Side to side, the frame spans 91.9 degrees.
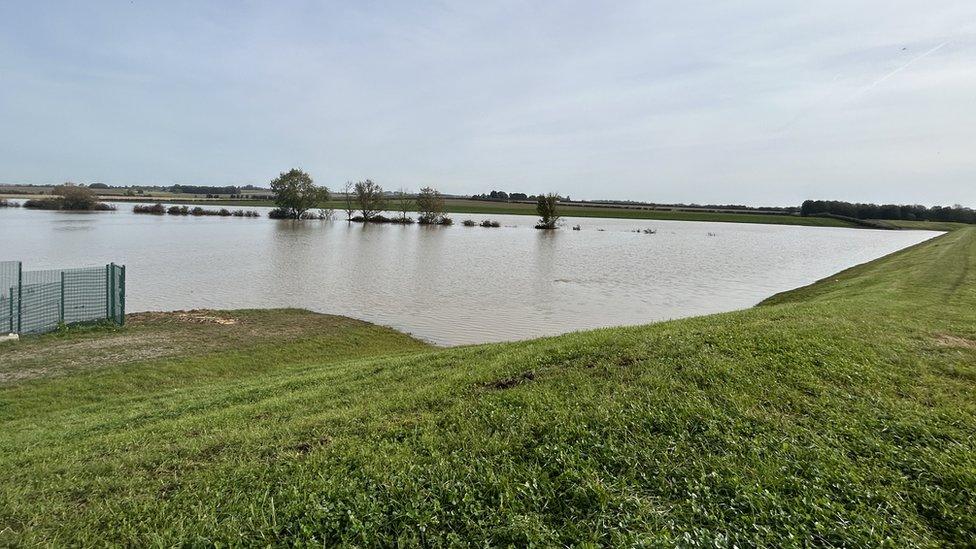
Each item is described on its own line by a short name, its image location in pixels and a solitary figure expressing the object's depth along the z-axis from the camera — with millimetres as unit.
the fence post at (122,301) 15445
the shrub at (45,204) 98625
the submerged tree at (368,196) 99875
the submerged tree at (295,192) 96750
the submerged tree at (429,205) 96156
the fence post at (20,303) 13789
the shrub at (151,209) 99875
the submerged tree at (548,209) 88250
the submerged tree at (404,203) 101438
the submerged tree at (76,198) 97312
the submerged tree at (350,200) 101312
